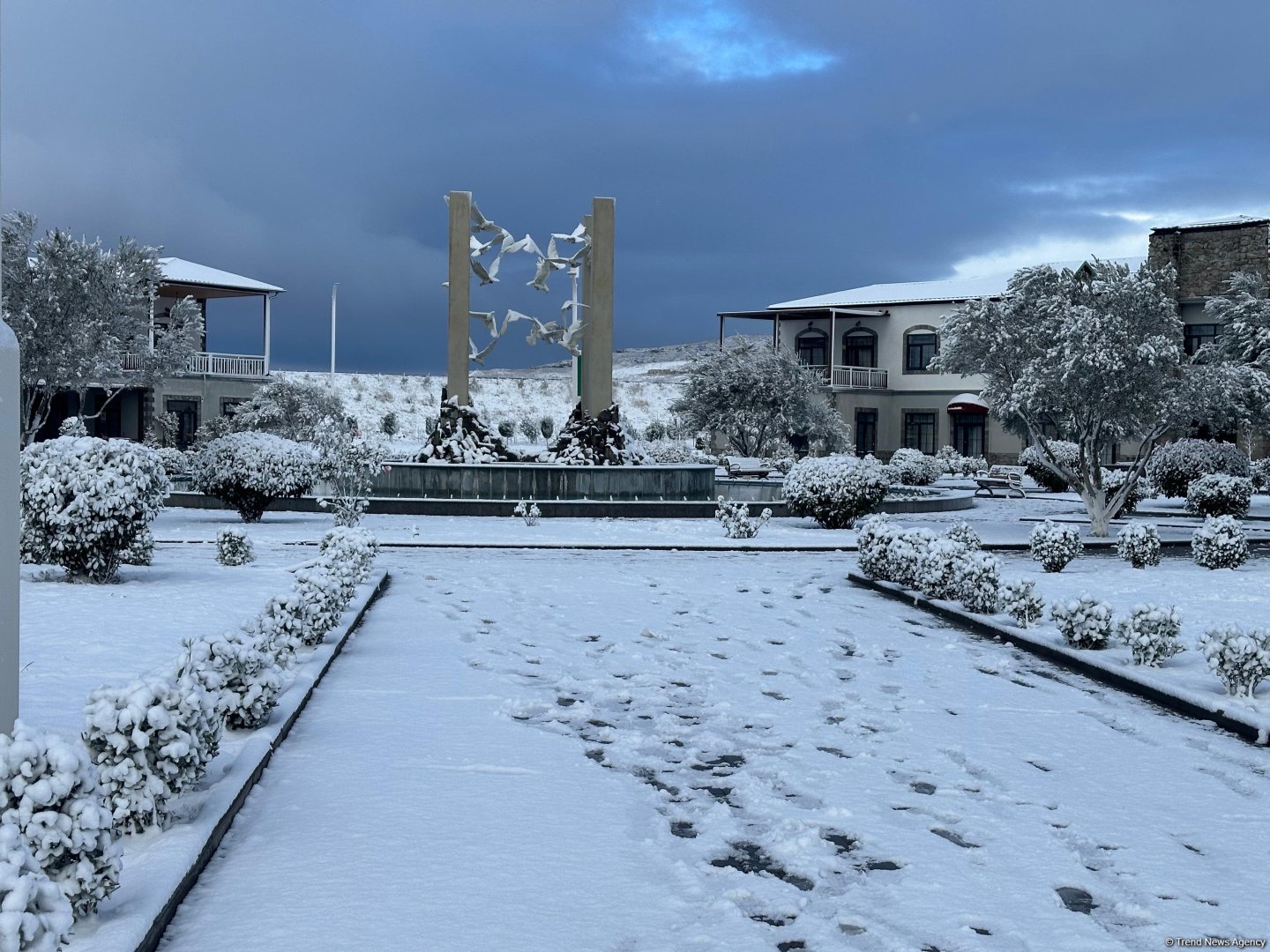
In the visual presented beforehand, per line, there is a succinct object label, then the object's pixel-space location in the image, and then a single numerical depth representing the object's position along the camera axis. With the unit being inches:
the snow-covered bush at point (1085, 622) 370.0
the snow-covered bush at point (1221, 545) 597.0
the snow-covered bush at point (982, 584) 447.5
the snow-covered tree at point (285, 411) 1446.9
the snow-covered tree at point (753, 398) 1558.8
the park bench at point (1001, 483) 1363.2
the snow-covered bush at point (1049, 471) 1409.9
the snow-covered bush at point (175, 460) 1125.7
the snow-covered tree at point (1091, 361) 739.4
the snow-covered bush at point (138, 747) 179.0
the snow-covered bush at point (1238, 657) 297.6
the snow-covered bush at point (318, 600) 349.4
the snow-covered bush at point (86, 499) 433.7
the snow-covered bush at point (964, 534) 540.3
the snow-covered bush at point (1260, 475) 1309.8
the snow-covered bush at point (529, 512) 855.7
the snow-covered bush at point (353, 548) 442.9
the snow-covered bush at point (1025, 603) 414.0
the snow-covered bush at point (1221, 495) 953.5
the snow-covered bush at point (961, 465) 1737.5
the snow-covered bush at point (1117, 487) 1030.4
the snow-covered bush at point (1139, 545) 605.3
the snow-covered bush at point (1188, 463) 1159.0
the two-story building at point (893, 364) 1953.7
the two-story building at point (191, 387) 1561.3
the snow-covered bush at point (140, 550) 467.5
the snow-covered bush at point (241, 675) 235.9
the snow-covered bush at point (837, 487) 812.0
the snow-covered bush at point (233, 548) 544.4
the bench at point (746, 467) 1407.5
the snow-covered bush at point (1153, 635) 340.8
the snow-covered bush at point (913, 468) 1382.9
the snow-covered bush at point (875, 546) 531.5
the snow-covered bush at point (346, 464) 783.1
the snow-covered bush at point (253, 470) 784.3
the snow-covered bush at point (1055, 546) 585.9
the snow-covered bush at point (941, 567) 472.4
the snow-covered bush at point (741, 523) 752.3
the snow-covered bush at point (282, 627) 275.1
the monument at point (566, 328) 1033.5
